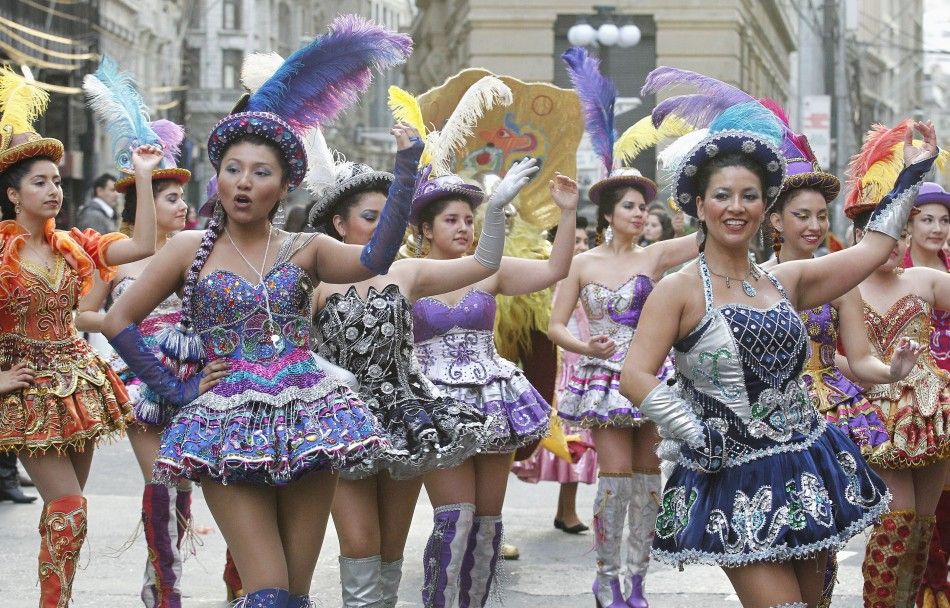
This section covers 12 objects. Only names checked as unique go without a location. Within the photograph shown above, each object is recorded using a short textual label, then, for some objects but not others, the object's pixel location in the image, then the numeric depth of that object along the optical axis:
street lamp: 19.94
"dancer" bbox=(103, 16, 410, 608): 4.99
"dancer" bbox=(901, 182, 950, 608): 7.36
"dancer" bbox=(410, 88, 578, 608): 7.06
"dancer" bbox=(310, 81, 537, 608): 6.05
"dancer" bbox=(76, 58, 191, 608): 7.30
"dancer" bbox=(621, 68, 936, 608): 4.91
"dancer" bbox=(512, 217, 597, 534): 10.52
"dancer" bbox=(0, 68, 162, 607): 6.61
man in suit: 14.28
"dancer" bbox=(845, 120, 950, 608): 6.68
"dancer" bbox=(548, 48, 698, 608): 7.98
